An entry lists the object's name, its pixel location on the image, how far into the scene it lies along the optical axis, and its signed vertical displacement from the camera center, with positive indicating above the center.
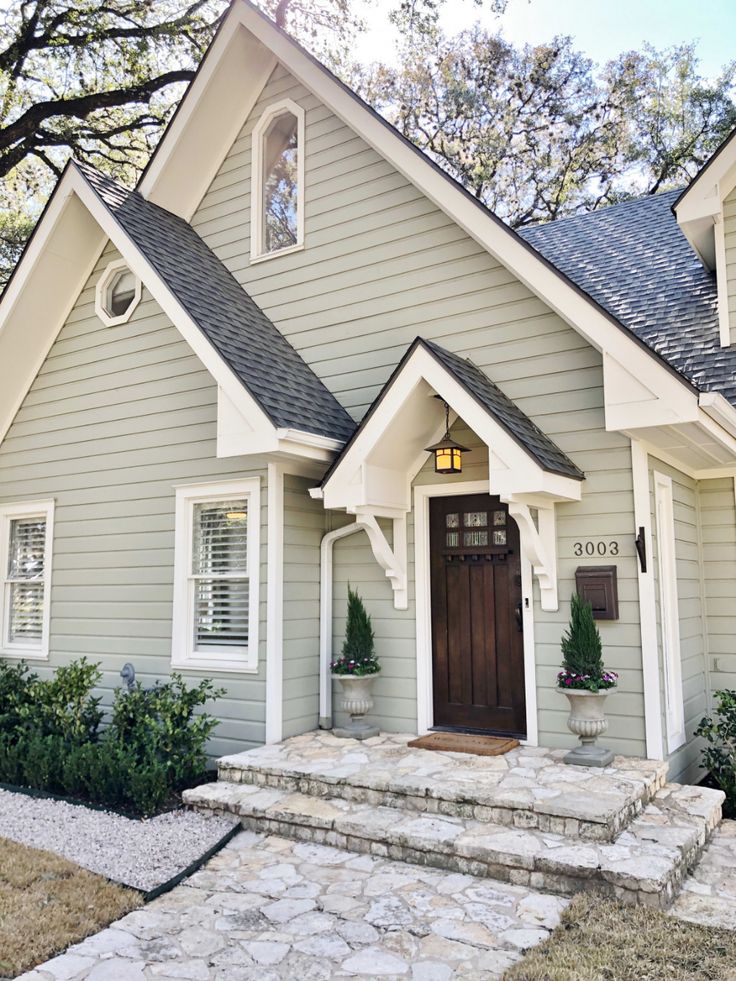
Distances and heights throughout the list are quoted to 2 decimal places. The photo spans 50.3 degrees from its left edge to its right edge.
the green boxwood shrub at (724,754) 5.54 -1.11
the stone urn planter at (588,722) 5.27 -0.80
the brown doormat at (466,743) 5.77 -1.05
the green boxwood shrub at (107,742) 5.61 -1.05
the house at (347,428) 5.78 +1.40
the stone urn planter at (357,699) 6.33 -0.77
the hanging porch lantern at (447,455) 6.10 +1.15
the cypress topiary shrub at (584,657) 5.28 -0.37
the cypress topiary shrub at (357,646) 6.36 -0.34
